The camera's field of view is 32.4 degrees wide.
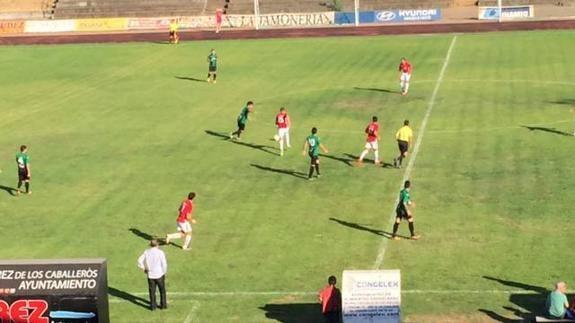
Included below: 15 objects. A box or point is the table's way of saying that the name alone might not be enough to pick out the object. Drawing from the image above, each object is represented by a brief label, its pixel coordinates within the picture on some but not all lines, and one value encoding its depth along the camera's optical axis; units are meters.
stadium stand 101.88
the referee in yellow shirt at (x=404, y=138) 35.88
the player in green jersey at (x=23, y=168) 34.16
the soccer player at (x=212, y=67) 56.32
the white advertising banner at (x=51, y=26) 92.62
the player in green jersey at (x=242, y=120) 40.91
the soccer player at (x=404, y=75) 49.69
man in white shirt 23.20
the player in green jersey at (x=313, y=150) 34.50
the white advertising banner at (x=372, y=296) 21.25
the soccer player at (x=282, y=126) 38.59
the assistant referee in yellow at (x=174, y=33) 77.31
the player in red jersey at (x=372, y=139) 36.19
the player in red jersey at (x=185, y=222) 27.52
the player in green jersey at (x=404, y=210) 27.50
